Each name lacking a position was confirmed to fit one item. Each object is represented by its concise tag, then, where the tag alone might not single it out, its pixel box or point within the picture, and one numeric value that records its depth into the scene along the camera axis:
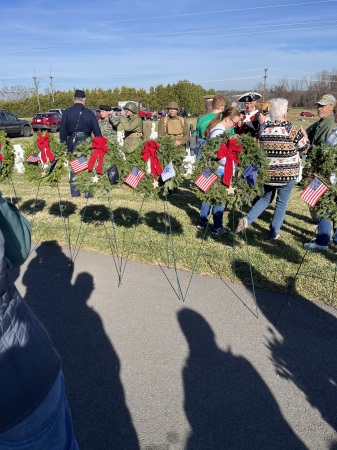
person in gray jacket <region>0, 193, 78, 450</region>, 1.38
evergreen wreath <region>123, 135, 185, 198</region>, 4.70
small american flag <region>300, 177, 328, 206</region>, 4.02
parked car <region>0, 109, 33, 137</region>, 22.81
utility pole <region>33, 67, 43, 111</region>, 52.06
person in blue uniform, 8.00
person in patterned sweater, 5.27
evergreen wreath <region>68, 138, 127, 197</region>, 4.90
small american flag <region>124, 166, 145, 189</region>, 4.68
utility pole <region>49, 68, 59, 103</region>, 46.34
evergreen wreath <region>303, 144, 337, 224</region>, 4.05
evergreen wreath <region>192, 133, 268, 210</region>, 4.35
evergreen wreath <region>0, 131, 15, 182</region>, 6.23
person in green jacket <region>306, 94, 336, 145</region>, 5.87
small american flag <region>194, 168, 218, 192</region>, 4.41
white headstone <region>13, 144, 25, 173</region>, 10.80
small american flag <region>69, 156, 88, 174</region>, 4.95
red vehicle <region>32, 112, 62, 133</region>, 27.27
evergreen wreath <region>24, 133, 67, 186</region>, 5.72
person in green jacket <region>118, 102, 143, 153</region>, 8.73
